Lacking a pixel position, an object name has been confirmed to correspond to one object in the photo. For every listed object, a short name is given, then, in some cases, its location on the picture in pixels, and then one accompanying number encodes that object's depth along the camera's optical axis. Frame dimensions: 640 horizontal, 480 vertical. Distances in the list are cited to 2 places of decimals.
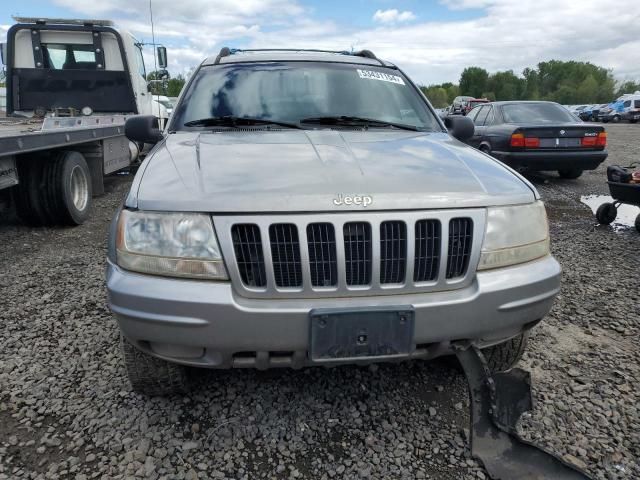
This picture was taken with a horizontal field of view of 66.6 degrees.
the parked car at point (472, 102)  32.84
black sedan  8.34
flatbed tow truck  6.56
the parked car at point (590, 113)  40.24
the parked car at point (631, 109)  33.88
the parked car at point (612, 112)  36.03
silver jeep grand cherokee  1.87
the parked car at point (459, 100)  35.60
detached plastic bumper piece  1.98
